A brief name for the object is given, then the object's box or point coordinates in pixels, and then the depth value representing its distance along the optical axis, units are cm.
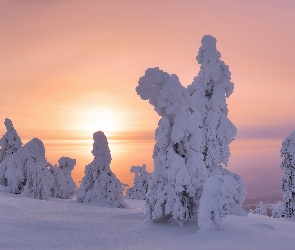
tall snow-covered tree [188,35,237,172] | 2786
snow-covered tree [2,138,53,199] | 3078
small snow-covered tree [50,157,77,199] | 3909
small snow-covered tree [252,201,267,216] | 5772
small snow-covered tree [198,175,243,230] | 1434
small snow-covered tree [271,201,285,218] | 3847
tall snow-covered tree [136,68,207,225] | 1628
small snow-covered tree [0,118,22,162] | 3528
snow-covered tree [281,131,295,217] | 3475
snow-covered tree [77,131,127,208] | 2930
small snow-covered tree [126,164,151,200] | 5059
